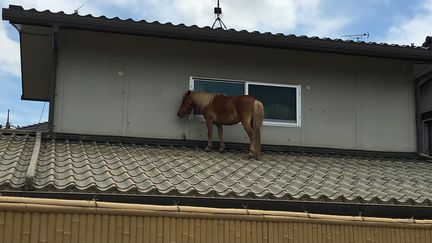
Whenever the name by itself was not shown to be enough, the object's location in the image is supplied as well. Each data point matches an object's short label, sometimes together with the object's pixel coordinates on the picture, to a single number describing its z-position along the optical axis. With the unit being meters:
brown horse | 8.94
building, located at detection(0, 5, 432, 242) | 5.34
